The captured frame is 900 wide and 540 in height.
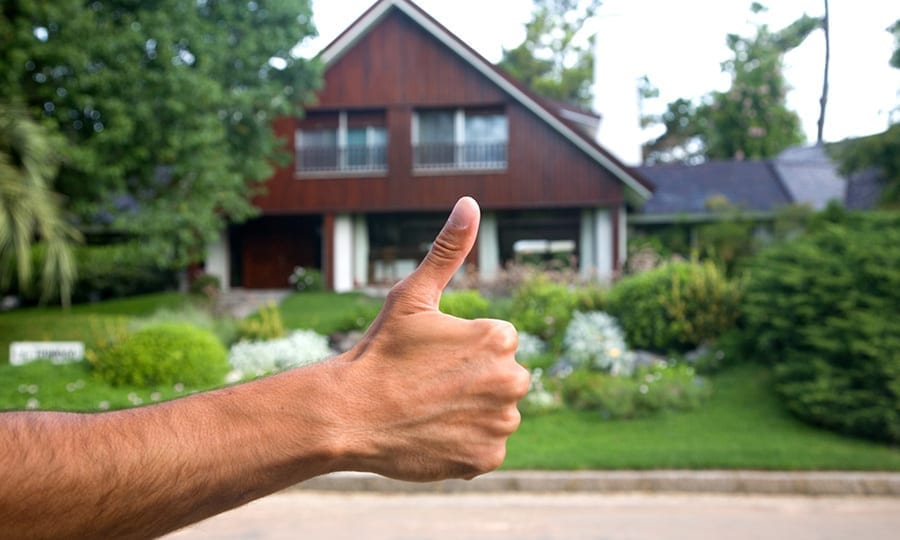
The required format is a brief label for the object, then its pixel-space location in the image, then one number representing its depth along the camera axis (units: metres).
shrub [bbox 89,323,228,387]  10.30
